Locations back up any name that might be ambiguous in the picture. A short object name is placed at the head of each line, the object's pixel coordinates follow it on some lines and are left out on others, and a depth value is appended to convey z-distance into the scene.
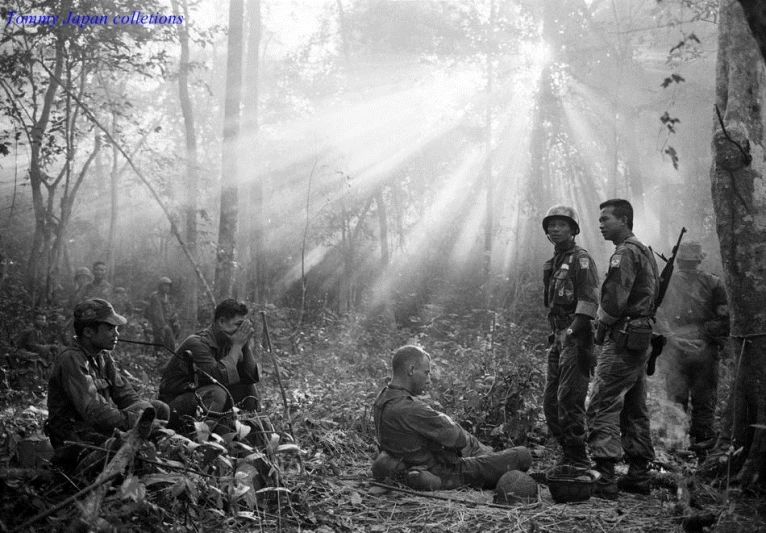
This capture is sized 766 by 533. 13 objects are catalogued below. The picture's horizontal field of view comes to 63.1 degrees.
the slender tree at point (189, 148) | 15.58
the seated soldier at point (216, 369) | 5.02
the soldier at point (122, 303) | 13.61
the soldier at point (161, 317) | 11.47
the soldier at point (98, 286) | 10.39
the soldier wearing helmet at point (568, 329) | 5.32
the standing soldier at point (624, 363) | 4.91
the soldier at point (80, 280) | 11.10
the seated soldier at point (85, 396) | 4.09
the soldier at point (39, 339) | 8.49
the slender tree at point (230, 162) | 11.16
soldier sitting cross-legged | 4.84
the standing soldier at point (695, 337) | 6.73
